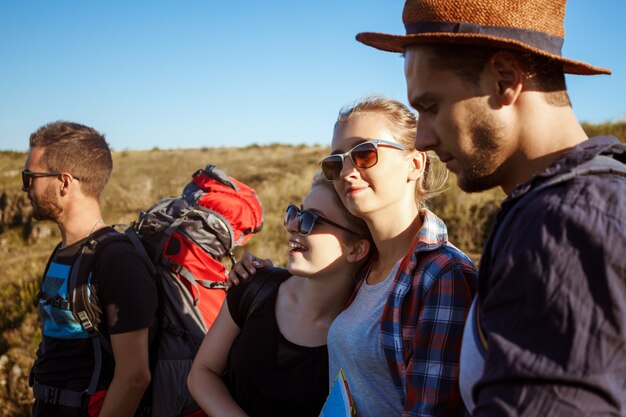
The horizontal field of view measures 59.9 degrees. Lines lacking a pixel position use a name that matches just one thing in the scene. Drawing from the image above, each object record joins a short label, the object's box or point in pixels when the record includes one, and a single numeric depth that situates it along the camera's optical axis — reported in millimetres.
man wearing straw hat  965
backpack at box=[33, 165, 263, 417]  2908
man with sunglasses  2830
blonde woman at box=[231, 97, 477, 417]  1687
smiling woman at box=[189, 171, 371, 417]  2346
